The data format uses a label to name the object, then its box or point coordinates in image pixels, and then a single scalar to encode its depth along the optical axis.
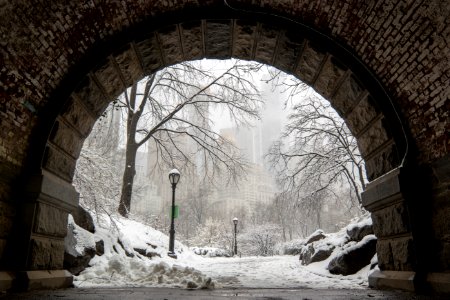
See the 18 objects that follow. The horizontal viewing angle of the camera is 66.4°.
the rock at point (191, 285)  5.13
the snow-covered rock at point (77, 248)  6.15
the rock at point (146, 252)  11.37
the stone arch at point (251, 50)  4.24
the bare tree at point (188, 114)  17.44
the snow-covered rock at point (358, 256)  7.70
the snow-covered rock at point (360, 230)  8.45
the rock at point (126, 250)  9.54
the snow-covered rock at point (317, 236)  13.11
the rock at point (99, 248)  7.58
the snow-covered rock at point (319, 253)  9.89
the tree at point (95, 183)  9.52
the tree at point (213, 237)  36.05
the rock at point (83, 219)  7.70
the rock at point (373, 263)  6.83
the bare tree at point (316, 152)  17.06
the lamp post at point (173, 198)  14.13
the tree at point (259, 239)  36.16
